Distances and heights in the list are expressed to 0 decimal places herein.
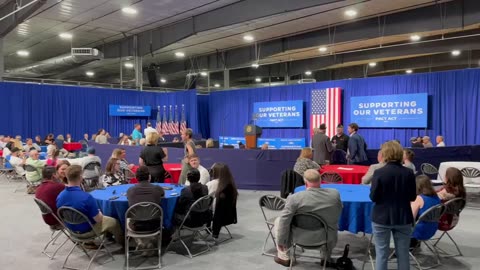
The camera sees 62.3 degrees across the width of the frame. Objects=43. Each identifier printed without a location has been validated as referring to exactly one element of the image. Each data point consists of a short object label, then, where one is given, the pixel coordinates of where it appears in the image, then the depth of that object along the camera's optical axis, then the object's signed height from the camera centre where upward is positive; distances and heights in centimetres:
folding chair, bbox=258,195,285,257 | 438 -81
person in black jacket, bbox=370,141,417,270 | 318 -55
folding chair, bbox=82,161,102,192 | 744 -81
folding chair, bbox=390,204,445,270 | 379 -83
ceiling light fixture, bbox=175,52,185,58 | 2014 +395
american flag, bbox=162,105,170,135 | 1886 +35
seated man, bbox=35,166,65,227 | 450 -72
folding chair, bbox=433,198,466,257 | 413 -92
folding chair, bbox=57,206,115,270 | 396 -94
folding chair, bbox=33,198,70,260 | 416 -109
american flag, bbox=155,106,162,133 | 1897 +33
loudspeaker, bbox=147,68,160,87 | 1928 +263
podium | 1439 -13
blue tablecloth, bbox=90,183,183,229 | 442 -85
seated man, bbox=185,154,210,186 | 577 -58
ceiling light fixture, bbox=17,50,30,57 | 2023 +408
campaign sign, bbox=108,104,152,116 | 1800 +96
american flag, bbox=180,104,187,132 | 1853 +36
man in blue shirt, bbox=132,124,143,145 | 1321 -14
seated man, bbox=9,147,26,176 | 909 -73
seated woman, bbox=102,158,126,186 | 626 -71
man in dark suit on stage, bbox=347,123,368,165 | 823 -37
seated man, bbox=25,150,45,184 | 833 -82
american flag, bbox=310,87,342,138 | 1378 +78
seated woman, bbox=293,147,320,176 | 584 -48
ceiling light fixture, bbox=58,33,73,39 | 1640 +402
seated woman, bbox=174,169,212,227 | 453 -81
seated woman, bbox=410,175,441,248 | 395 -76
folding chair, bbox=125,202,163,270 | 406 -90
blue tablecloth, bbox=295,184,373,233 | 414 -89
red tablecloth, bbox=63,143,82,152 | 1524 -58
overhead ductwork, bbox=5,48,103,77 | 1591 +309
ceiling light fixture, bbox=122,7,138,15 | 1292 +400
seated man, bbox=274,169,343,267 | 357 -72
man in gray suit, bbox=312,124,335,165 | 793 -33
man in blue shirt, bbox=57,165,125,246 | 403 -72
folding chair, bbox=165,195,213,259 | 442 -90
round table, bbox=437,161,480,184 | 723 -69
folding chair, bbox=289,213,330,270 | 360 -88
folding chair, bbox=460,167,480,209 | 708 -80
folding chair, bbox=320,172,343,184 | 635 -77
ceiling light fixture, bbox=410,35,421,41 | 1439 +340
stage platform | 866 -65
